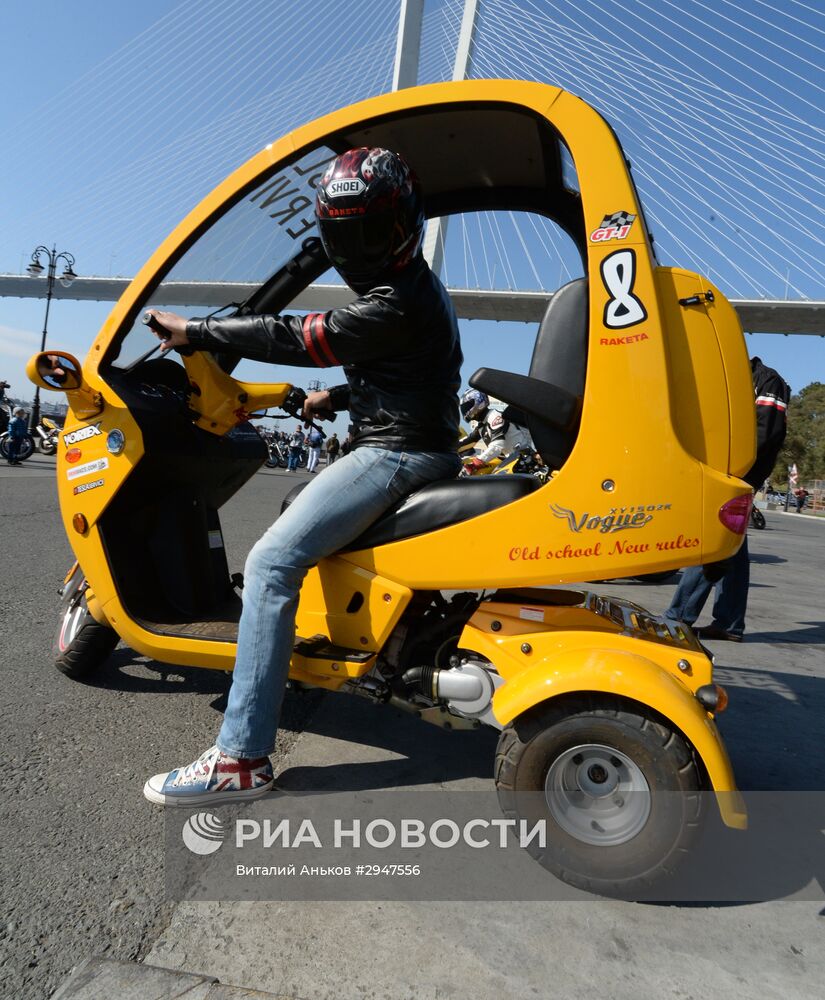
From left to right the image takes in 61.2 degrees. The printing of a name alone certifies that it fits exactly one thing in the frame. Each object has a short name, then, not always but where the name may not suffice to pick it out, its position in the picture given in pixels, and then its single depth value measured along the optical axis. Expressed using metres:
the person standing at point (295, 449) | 26.98
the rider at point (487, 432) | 8.48
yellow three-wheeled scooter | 1.90
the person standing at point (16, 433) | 14.85
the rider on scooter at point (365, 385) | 2.09
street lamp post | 22.20
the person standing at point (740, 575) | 4.48
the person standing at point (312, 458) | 26.34
